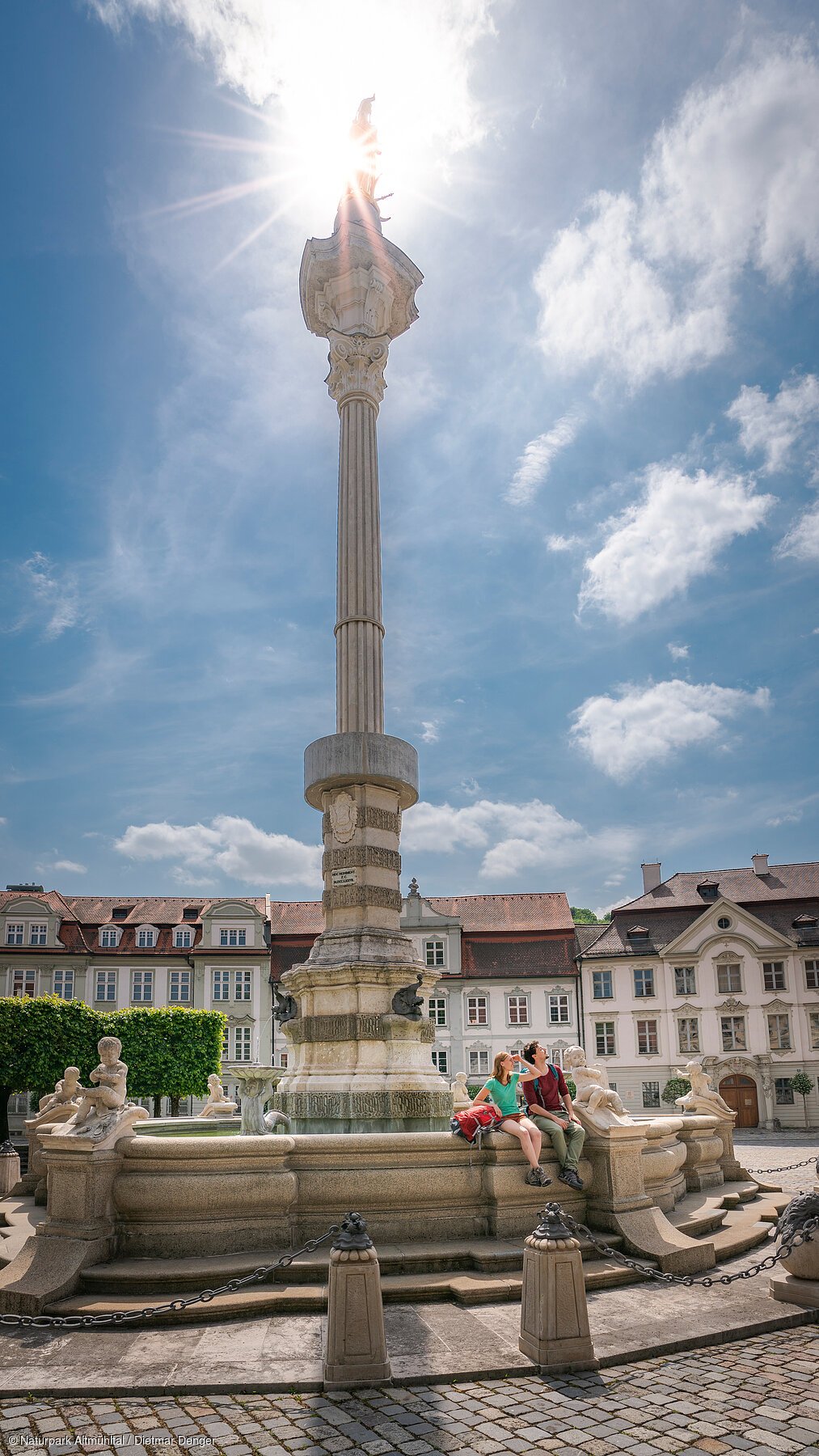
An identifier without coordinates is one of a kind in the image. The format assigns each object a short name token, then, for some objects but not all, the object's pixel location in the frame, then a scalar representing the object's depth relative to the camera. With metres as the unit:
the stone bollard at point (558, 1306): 6.48
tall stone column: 13.24
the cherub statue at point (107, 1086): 9.16
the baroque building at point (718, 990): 44.31
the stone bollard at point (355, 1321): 6.20
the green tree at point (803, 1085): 42.94
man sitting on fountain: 9.54
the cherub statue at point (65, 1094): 13.31
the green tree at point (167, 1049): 41.00
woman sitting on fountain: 9.33
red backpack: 9.53
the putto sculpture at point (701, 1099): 15.62
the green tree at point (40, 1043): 37.53
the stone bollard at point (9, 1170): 16.33
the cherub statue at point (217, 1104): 20.31
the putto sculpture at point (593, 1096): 9.91
